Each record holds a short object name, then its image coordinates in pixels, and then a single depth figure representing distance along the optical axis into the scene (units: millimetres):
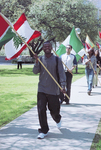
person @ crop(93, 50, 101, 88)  14530
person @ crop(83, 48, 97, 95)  11412
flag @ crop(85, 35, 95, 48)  17084
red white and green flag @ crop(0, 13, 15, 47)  6809
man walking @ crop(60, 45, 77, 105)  9258
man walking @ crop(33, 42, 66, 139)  5531
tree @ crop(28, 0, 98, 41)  30281
